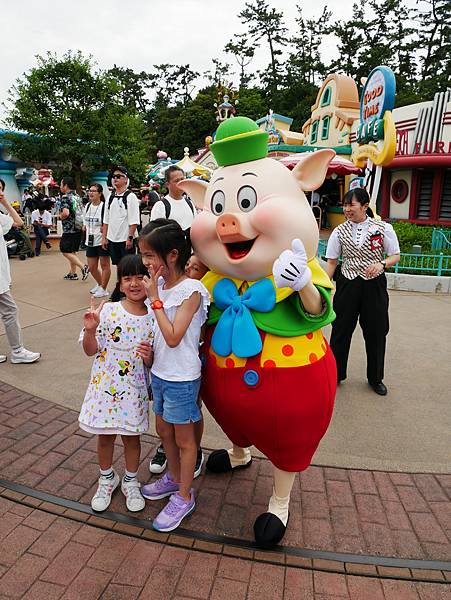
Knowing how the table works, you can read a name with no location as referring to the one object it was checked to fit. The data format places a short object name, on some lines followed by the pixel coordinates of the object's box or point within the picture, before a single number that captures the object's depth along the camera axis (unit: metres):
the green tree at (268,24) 41.53
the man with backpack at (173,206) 4.68
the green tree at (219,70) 47.84
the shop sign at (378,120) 7.48
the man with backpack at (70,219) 7.04
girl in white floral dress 2.18
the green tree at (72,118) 15.19
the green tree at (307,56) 36.06
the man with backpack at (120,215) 5.67
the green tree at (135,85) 53.62
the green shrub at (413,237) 9.20
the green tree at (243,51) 44.06
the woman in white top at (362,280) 3.62
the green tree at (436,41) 32.56
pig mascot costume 1.95
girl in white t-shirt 2.00
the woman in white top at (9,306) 4.05
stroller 10.00
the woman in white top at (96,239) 6.21
